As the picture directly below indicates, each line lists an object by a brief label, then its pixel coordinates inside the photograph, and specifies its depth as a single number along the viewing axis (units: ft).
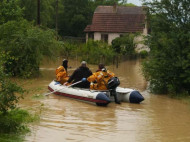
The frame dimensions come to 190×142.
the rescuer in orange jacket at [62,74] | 59.98
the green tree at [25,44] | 74.38
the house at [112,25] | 177.58
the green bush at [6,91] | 30.07
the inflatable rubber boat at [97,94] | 48.87
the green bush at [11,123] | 30.42
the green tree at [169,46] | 58.65
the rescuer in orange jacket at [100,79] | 51.21
